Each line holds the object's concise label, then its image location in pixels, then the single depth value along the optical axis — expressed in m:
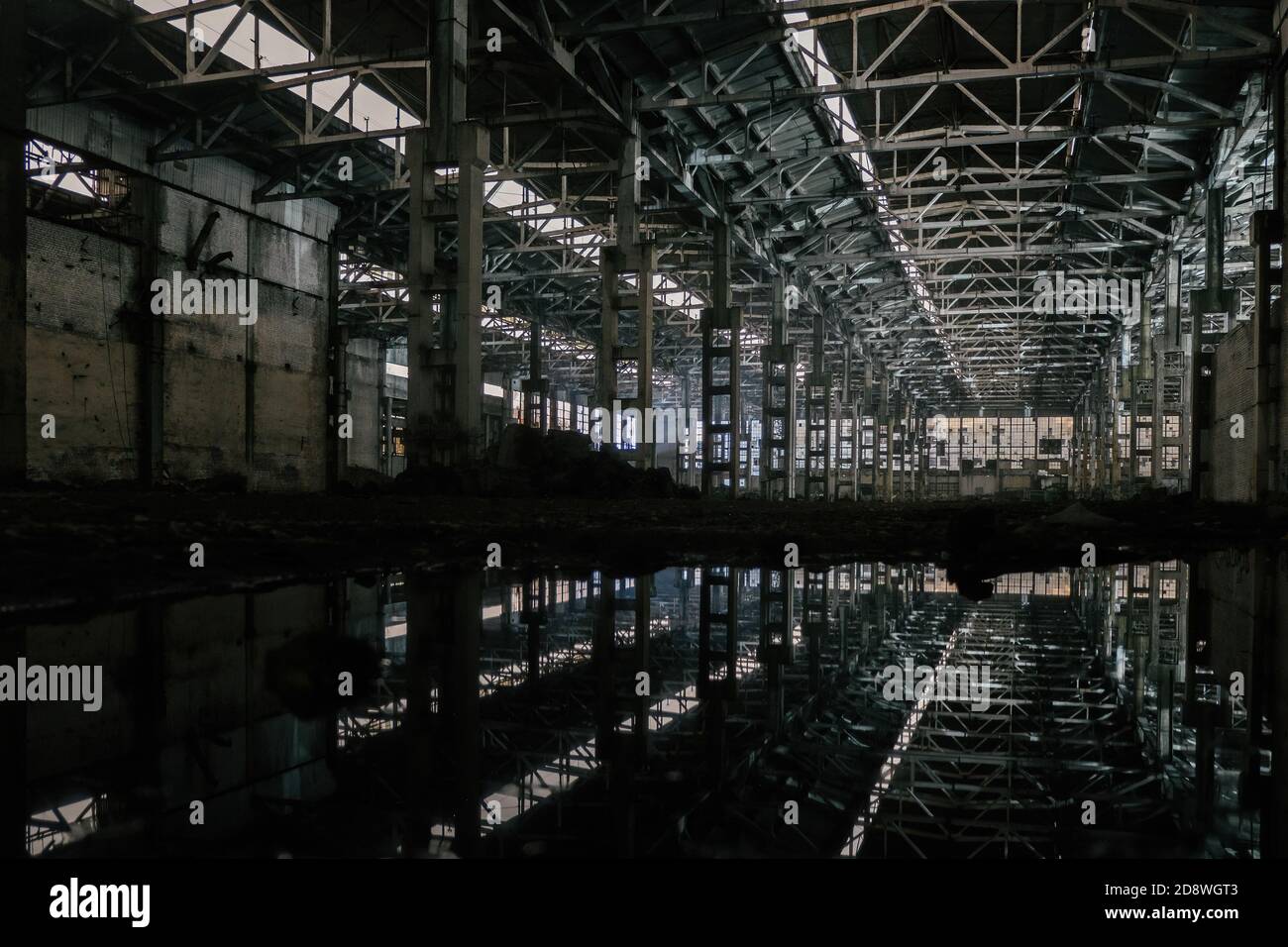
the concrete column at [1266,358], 13.92
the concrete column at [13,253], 10.34
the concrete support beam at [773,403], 28.50
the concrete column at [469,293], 13.91
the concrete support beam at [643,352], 19.75
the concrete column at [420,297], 14.11
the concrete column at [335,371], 24.44
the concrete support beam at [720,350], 23.38
